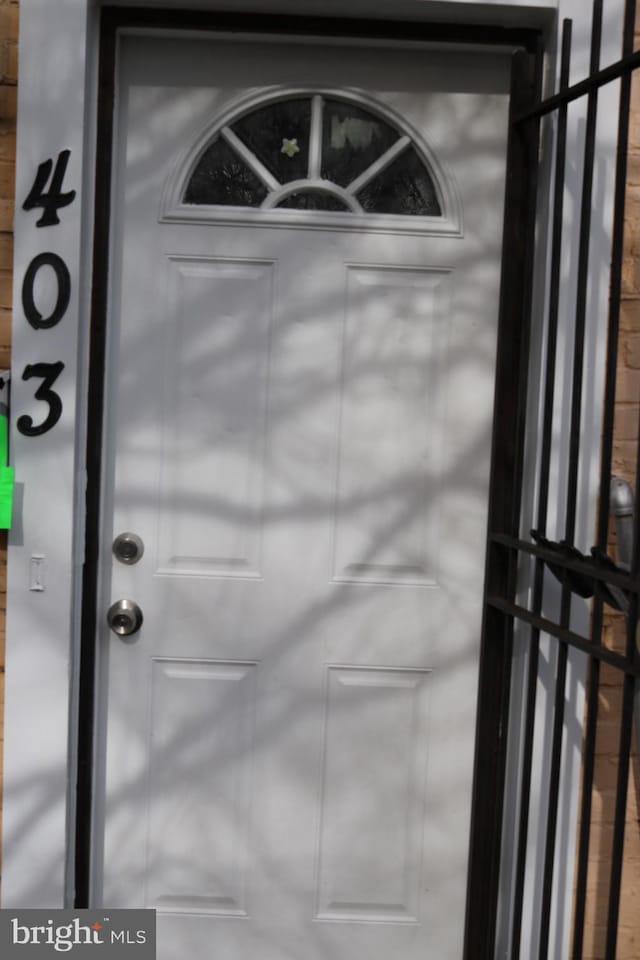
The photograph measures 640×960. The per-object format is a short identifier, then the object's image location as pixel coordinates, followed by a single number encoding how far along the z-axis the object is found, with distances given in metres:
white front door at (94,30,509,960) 2.45
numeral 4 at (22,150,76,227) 2.29
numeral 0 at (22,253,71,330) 2.31
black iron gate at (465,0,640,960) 1.92
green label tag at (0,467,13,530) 2.30
